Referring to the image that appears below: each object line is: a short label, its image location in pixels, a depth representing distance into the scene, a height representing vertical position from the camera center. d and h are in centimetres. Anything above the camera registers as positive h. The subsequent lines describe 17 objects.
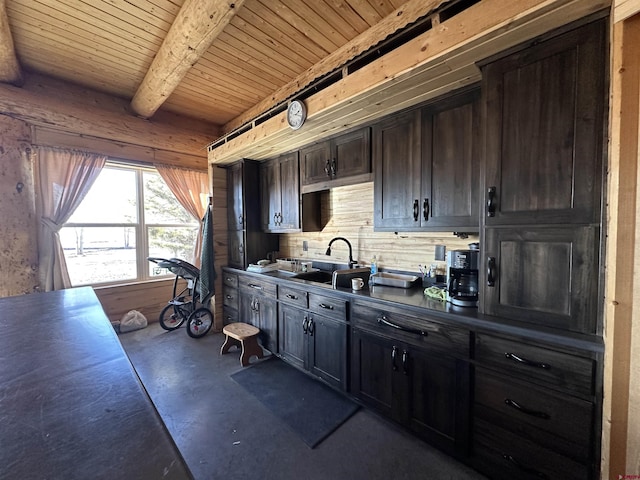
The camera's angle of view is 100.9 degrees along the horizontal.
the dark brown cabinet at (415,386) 156 -103
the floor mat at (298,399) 193 -141
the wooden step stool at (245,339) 277 -115
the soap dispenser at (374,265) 267 -34
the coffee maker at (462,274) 174 -28
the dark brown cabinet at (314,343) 218 -101
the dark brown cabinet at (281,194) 302 +47
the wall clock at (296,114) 216 +99
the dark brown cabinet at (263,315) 285 -97
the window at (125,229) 345 +5
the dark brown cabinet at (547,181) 120 +25
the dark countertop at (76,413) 52 -47
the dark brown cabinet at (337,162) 233 +68
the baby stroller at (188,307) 345 -105
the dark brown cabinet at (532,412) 120 -90
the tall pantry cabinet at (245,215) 349 +23
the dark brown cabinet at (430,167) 174 +47
